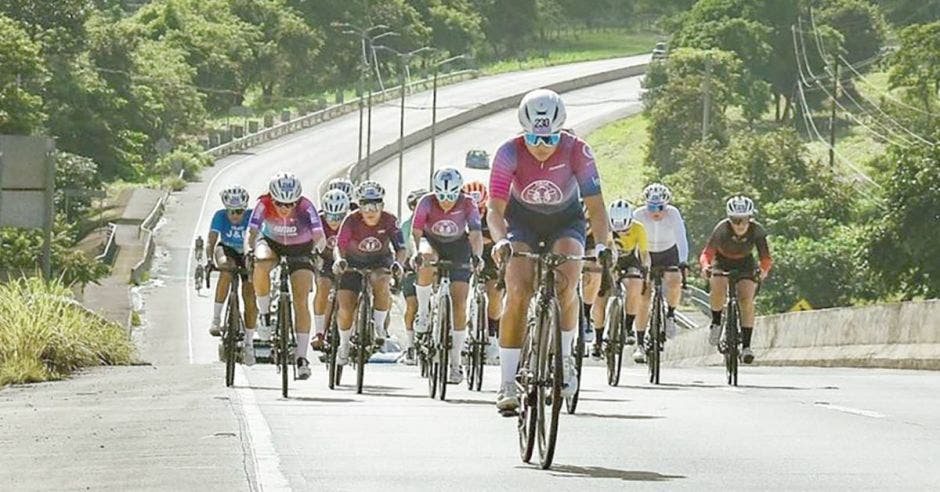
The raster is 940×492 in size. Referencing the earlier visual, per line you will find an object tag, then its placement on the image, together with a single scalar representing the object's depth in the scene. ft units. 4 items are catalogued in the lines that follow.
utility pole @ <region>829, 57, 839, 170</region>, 381.15
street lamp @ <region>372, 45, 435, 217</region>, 325.62
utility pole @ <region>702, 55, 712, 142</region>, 346.97
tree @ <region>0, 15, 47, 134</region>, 302.45
